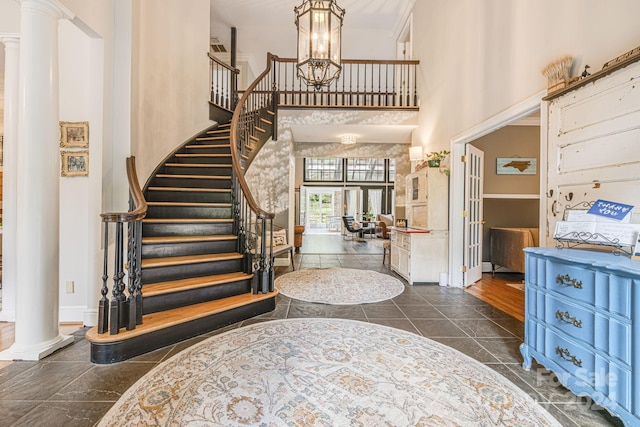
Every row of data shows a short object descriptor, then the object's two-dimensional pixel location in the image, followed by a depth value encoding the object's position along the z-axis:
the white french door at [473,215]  4.09
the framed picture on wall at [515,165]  5.10
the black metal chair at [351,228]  10.58
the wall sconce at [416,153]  5.14
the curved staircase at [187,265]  2.24
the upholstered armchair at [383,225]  10.84
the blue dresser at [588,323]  1.29
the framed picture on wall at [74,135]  2.76
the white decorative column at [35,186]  2.08
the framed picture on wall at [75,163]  2.75
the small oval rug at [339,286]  3.58
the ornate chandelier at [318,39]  3.15
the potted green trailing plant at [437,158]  4.18
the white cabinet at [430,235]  4.20
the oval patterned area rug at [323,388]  1.48
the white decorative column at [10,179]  2.66
